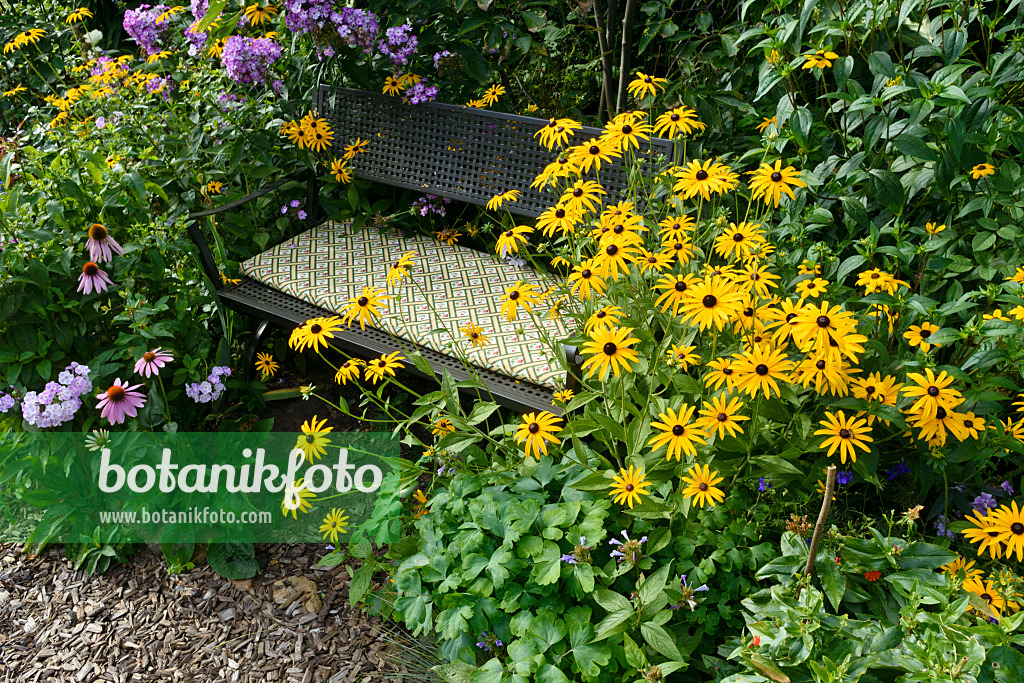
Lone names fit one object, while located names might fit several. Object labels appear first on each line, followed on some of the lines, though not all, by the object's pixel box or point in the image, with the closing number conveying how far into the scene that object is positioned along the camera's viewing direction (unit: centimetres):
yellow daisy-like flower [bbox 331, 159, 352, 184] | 278
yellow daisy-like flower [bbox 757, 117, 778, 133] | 215
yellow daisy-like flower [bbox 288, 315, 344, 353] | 161
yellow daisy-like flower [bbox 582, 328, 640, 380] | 134
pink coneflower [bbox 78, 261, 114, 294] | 202
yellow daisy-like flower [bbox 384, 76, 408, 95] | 263
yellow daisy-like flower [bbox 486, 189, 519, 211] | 184
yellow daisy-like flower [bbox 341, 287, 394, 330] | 156
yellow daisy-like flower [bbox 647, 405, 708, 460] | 126
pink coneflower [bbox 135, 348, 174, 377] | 199
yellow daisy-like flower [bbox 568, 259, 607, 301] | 145
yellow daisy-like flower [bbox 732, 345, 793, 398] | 124
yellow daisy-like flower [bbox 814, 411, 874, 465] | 130
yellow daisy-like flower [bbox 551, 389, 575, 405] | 178
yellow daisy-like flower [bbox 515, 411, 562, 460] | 149
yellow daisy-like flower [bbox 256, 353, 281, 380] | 254
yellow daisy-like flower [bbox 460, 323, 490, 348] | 173
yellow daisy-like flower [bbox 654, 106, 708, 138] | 183
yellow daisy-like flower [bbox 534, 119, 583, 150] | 187
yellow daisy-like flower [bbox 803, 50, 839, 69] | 183
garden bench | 219
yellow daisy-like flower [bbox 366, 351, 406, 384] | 161
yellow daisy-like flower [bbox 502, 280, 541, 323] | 159
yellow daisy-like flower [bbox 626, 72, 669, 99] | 201
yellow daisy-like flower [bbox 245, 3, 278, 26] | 250
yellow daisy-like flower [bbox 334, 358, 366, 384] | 156
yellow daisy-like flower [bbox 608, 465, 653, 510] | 136
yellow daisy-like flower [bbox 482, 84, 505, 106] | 274
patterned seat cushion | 215
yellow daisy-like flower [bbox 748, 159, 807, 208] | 151
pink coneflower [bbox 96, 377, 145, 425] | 197
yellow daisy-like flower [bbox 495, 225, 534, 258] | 162
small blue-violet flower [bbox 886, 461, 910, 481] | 161
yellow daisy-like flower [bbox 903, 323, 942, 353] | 146
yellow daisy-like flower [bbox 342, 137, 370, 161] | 278
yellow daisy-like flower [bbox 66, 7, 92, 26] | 288
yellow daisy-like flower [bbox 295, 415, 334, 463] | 161
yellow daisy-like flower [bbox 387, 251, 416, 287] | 163
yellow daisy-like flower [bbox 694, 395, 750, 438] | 127
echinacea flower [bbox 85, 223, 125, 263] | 204
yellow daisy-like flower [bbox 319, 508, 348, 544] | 187
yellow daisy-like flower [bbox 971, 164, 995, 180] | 170
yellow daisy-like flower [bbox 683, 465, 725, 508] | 129
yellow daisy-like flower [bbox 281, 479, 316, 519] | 168
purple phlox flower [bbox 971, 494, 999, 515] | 157
